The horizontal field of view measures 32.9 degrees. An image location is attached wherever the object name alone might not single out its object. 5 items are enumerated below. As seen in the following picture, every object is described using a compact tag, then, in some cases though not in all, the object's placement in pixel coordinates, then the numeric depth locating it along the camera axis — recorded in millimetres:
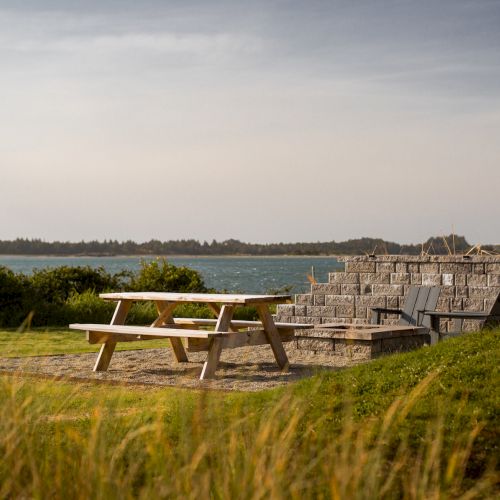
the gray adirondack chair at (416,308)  10219
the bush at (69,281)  16234
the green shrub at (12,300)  14297
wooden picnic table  7898
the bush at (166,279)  17422
